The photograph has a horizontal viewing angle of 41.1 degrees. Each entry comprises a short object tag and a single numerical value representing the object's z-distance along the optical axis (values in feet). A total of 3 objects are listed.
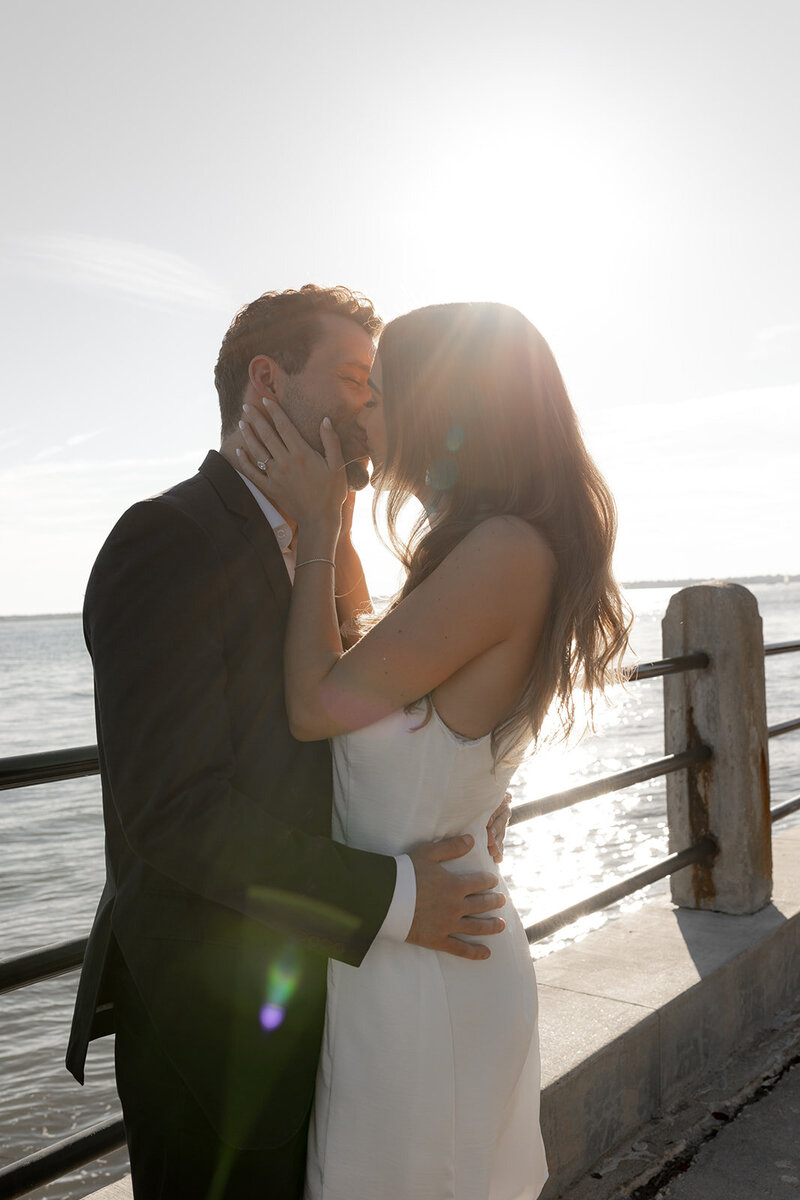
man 5.41
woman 6.07
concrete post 14.03
